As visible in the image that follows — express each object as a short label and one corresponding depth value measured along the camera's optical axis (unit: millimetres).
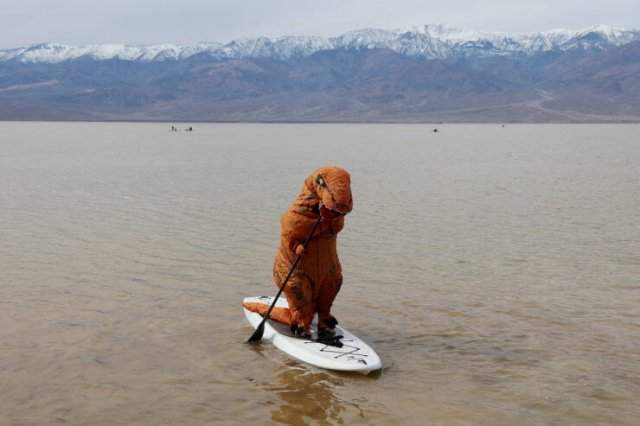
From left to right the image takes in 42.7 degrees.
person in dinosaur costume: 8133
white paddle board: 7922
